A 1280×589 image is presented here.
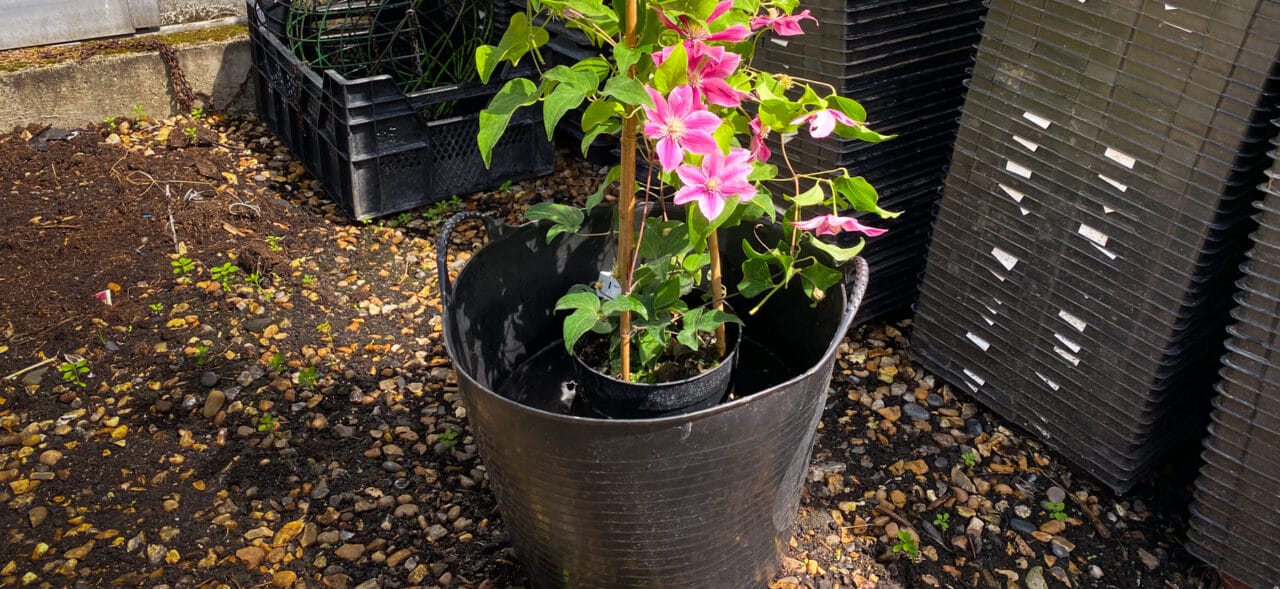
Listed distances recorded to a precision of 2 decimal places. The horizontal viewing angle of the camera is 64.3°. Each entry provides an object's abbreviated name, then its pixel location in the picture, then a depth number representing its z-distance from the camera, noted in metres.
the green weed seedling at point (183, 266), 3.03
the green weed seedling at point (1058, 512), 2.33
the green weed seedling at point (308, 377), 2.67
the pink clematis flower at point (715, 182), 1.50
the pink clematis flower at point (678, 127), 1.45
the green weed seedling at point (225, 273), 2.99
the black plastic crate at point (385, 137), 3.11
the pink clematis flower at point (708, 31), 1.52
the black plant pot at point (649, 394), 1.80
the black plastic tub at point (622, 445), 1.64
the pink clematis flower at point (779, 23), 1.69
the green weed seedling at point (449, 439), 2.52
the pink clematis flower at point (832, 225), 1.64
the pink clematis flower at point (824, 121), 1.54
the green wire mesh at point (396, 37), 3.60
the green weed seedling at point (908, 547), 2.25
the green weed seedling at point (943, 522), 2.31
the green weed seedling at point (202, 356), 2.72
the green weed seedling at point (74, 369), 2.65
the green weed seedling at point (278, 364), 2.71
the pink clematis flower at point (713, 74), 1.53
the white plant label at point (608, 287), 1.88
